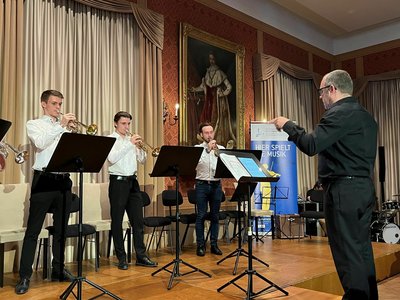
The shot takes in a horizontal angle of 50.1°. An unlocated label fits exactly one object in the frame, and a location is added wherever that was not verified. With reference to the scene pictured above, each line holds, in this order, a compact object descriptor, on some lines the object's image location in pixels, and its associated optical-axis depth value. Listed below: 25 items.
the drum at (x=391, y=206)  8.06
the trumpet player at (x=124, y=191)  4.65
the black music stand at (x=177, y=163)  4.16
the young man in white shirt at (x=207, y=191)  5.57
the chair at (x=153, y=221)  5.43
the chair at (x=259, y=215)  7.00
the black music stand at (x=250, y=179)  3.39
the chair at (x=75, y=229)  4.29
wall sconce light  6.66
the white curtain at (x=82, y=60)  5.18
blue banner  7.72
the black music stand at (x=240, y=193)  5.40
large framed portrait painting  7.01
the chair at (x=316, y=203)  6.77
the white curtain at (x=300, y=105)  8.93
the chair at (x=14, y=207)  4.54
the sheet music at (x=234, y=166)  3.37
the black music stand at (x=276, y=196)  7.69
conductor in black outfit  2.64
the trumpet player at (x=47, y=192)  3.83
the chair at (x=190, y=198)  6.25
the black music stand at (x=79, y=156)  3.24
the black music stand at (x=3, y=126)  3.09
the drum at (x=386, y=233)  7.77
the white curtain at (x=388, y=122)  9.52
